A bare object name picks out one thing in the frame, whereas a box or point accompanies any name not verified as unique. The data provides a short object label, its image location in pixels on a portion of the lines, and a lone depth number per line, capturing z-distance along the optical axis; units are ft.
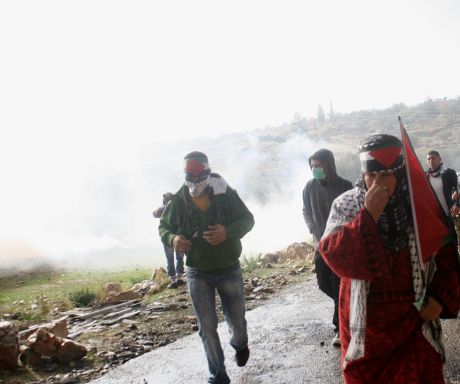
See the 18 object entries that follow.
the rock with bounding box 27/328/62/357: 17.04
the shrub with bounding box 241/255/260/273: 35.72
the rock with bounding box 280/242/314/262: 41.69
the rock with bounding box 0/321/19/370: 16.06
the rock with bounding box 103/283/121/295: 31.58
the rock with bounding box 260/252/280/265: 40.44
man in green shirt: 12.55
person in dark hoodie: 15.70
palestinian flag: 7.00
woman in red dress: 7.14
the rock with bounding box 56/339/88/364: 16.84
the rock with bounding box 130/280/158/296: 31.61
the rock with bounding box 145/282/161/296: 29.90
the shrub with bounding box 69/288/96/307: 29.35
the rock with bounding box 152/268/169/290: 31.17
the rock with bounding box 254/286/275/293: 27.45
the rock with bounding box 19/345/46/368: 16.70
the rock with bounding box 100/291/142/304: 28.56
